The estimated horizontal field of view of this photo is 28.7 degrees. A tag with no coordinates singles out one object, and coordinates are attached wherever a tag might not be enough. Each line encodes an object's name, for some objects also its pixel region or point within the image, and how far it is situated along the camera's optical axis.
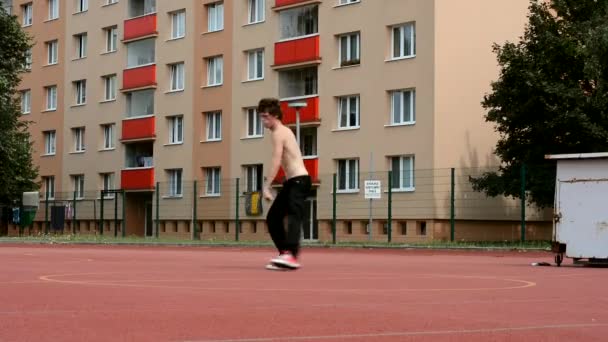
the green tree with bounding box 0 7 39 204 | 52.22
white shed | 17.88
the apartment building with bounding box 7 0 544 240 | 48.09
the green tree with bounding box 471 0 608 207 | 38.97
